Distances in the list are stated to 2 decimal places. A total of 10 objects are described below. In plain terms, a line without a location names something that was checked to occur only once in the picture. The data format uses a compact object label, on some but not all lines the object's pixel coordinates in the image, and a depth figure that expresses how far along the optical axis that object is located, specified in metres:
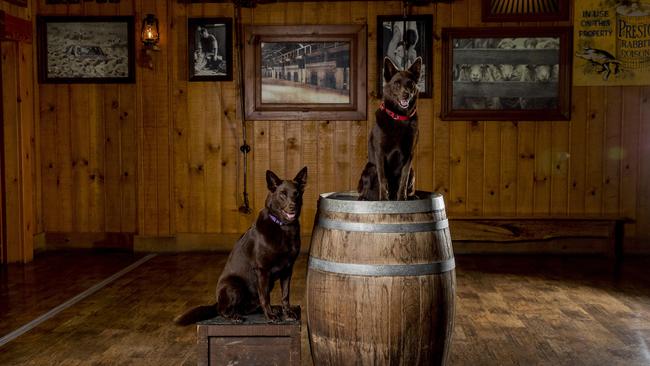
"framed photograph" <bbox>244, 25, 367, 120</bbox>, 6.68
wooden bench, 6.39
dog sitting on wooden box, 2.88
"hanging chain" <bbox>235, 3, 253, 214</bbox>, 6.72
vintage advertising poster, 6.59
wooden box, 2.95
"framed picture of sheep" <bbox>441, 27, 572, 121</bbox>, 6.62
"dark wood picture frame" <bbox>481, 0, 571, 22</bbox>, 6.59
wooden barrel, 2.75
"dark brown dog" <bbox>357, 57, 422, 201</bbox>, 2.88
